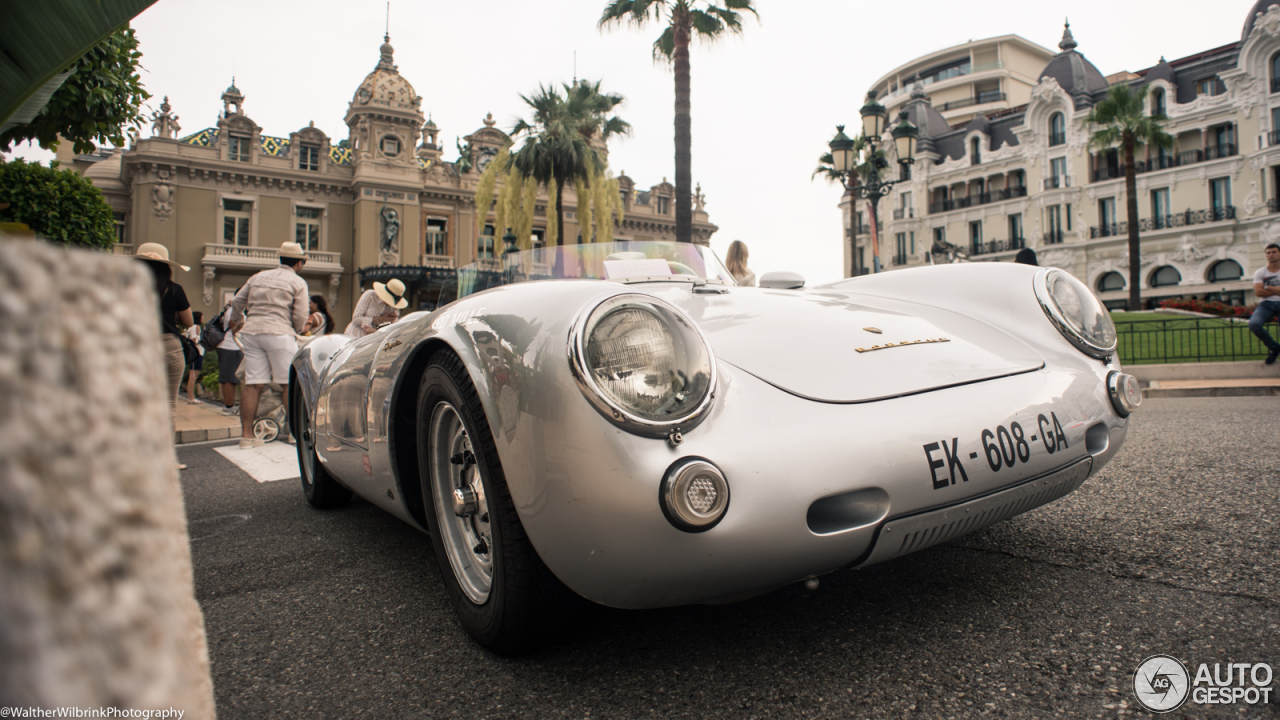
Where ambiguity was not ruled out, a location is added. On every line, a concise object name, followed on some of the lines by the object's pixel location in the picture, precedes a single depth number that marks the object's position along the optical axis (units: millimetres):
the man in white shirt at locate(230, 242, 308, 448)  5699
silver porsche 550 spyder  1353
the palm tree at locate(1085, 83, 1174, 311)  27531
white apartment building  32844
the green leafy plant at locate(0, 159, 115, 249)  12523
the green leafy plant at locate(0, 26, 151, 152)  3980
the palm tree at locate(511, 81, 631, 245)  22281
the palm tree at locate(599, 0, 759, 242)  12445
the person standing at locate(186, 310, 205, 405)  10538
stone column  330
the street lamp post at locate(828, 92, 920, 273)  10998
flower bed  17697
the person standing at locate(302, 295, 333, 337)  7961
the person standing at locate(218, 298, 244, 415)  8719
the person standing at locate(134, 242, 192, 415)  4426
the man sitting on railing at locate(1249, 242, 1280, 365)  8211
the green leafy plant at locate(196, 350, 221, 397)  11891
